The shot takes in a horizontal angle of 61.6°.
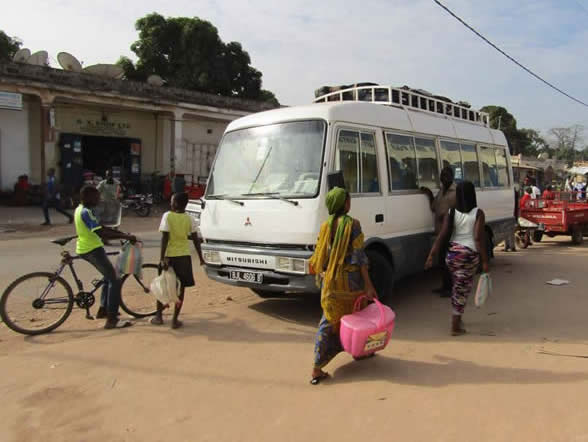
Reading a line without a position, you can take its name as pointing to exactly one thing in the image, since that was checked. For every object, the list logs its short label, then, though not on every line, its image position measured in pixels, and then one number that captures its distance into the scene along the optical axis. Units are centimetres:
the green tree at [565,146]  6650
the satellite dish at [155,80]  2242
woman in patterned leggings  491
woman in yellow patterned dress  388
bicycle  497
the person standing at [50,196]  1373
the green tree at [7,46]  2931
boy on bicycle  505
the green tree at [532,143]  5850
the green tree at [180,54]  3052
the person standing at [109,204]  938
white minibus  512
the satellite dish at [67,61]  1939
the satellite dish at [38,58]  1898
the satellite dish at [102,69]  2036
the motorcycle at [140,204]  1733
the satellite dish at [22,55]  1872
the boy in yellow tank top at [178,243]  511
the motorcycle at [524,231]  1187
